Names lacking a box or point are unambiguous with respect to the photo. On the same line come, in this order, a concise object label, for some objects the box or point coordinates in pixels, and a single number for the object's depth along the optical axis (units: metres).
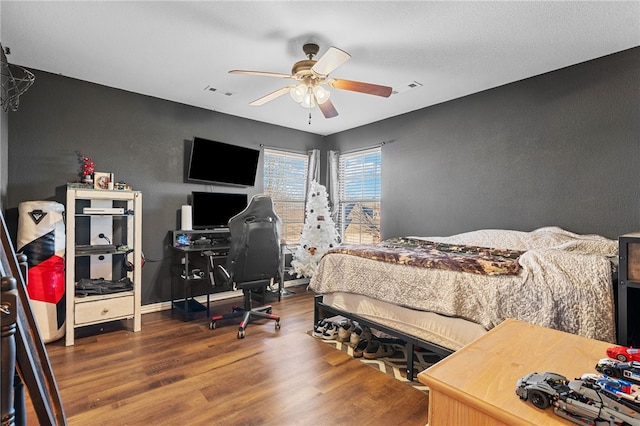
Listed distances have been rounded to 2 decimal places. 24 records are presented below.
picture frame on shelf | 3.18
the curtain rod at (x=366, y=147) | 4.56
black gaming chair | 2.98
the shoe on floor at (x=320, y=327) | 3.04
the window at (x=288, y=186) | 4.88
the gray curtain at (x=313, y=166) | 5.16
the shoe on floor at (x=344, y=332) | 2.88
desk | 3.54
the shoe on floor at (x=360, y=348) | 2.63
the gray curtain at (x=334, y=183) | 5.20
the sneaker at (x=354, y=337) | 2.76
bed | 1.70
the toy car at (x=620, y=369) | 0.79
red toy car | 0.90
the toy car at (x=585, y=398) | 0.66
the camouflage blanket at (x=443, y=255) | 2.10
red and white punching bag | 2.66
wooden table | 0.75
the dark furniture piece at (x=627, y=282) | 1.54
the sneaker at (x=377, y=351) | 2.61
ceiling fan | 2.33
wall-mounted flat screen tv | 3.95
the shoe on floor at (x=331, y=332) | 2.96
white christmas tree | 4.74
